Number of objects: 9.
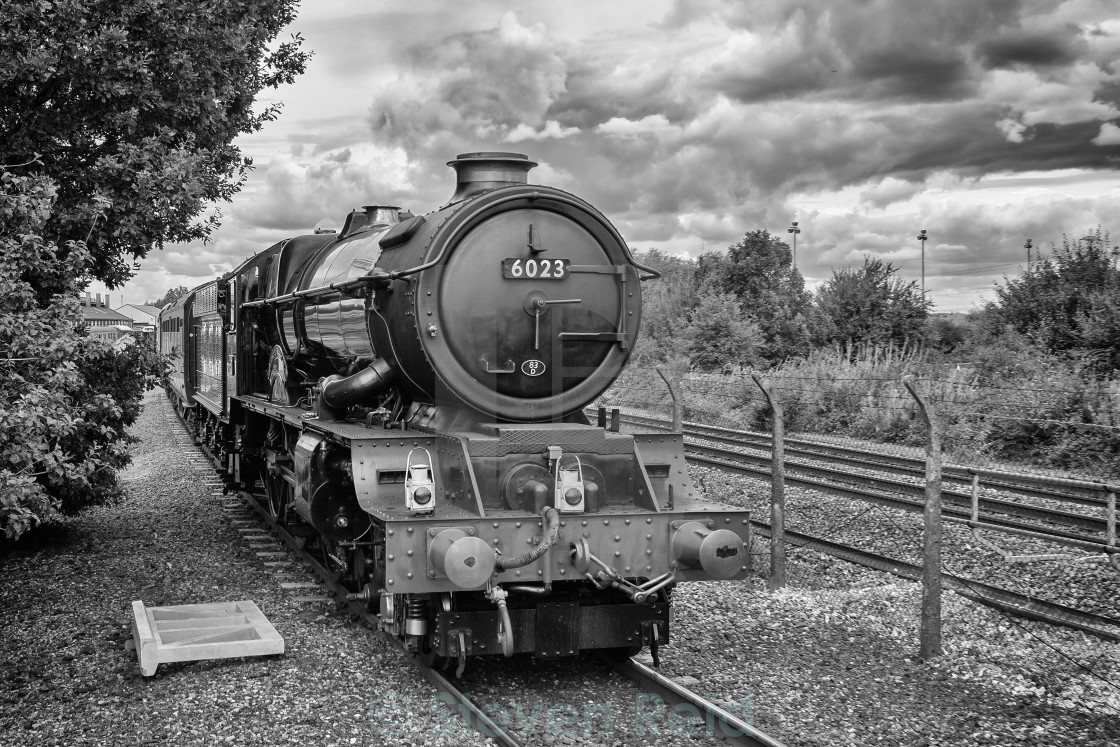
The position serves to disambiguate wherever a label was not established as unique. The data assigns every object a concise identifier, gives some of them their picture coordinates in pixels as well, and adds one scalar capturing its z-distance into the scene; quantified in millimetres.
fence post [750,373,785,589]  8367
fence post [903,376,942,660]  6562
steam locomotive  5613
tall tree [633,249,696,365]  35656
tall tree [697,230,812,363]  36438
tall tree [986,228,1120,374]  19156
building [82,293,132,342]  94512
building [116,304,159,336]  138875
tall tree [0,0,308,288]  7523
